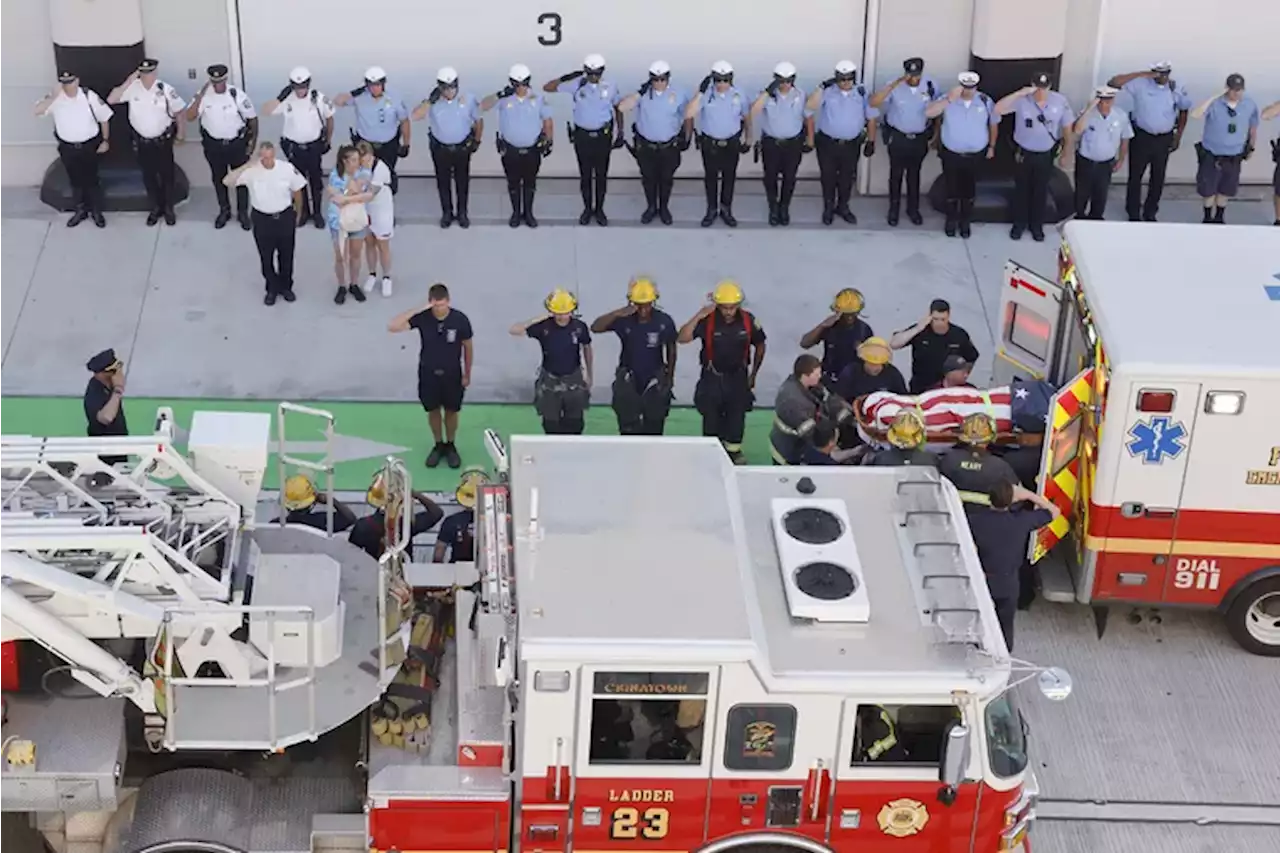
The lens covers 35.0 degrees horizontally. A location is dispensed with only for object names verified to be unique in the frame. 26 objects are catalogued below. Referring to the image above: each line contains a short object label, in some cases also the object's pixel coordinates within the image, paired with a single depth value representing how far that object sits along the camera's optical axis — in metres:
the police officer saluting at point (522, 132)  17.70
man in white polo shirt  16.31
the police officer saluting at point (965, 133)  17.95
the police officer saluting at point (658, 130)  17.89
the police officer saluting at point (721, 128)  17.97
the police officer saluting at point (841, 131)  18.03
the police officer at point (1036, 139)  18.03
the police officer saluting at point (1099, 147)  18.03
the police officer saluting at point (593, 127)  17.89
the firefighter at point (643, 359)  14.09
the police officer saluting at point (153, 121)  17.61
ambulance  11.95
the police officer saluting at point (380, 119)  17.77
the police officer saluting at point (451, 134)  17.75
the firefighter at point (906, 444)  12.38
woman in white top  16.41
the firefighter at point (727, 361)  14.11
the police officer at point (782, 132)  17.95
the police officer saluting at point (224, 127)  17.58
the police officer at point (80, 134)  17.52
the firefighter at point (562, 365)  14.02
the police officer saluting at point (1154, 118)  18.20
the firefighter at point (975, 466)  11.92
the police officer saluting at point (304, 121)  17.67
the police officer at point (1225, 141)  18.11
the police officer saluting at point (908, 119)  18.14
